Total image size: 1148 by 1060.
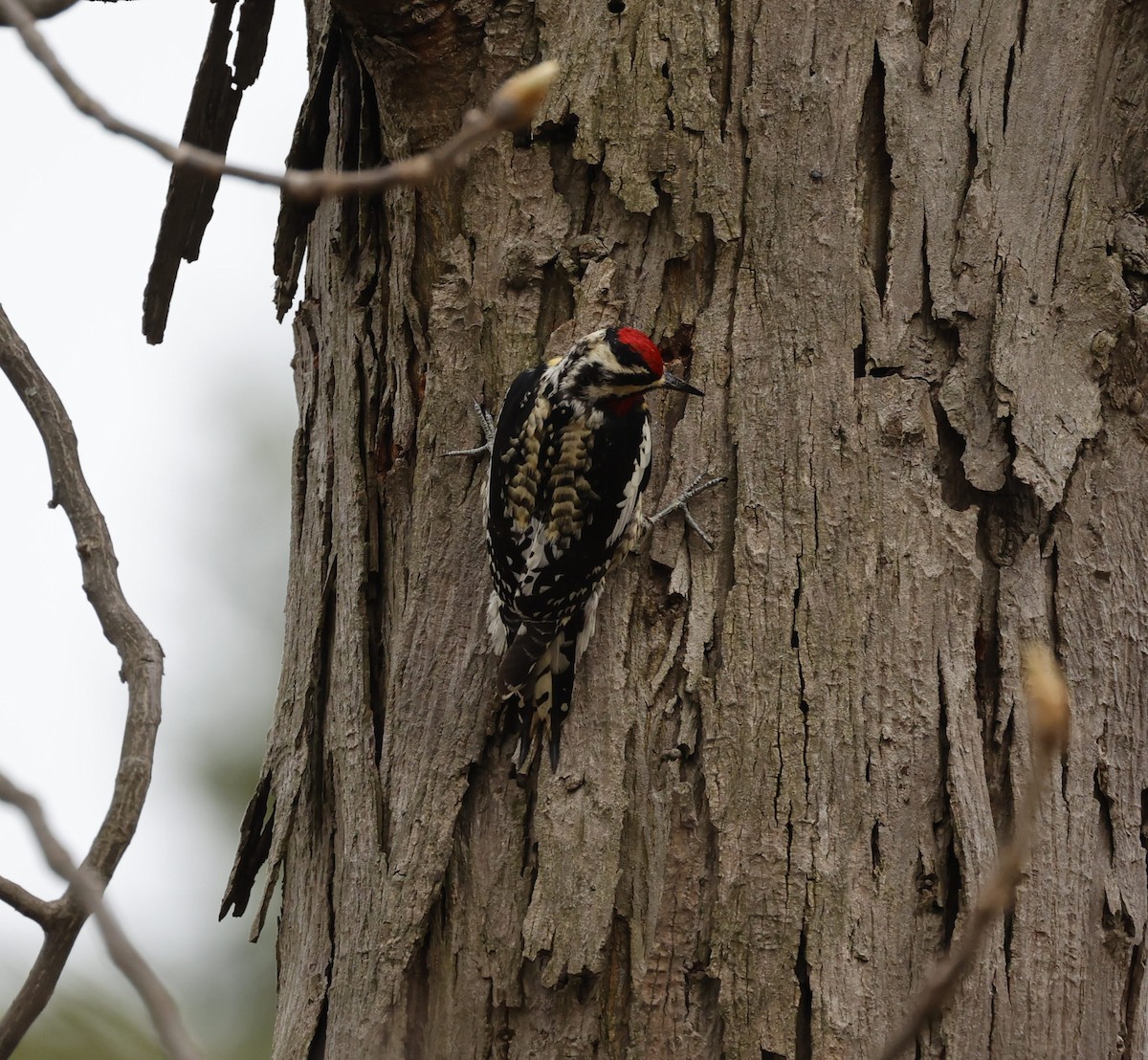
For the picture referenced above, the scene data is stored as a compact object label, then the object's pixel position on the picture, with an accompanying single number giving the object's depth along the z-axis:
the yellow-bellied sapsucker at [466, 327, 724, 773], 11.52
